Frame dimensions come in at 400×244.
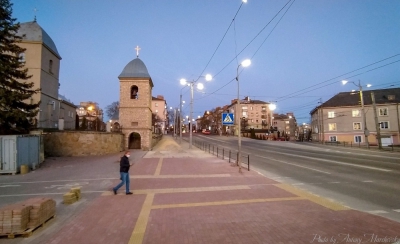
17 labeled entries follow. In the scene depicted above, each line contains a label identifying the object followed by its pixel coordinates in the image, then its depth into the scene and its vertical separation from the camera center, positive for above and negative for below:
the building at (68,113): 34.48 +3.56
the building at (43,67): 27.67 +8.37
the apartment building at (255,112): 97.25 +7.96
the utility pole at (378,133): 32.97 -0.65
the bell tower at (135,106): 32.91 +3.93
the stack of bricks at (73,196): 8.07 -2.04
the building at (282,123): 115.81 +3.92
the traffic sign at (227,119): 17.11 +0.97
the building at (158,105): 109.64 +13.35
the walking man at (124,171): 9.34 -1.40
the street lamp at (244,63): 14.50 +4.18
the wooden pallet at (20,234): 5.40 -2.17
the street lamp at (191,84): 30.54 +6.42
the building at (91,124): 34.38 +1.79
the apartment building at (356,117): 48.99 +2.61
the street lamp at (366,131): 34.66 -0.28
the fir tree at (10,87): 16.86 +3.81
